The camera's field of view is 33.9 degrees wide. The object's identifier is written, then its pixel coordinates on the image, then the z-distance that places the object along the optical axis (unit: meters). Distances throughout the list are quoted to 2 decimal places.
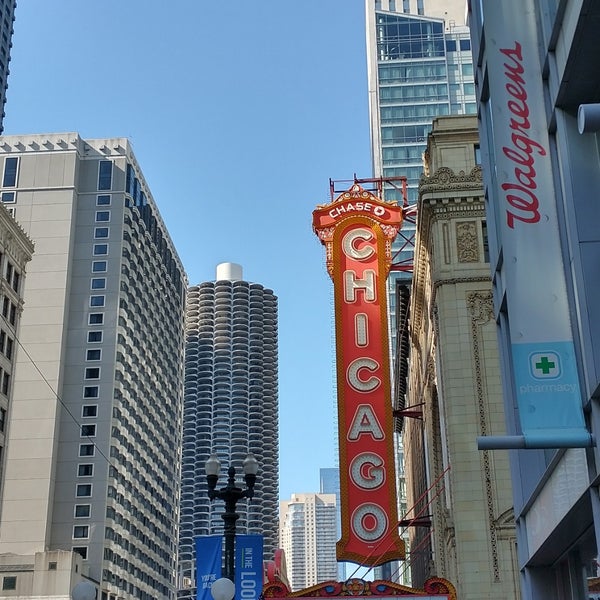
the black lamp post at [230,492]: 21.56
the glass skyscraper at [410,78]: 166.38
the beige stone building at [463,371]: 33.75
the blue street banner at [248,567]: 21.97
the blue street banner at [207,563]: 21.78
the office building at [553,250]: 13.55
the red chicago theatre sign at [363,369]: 40.25
